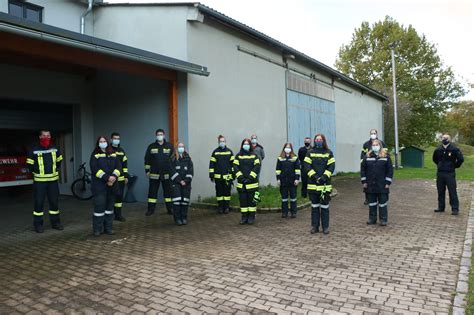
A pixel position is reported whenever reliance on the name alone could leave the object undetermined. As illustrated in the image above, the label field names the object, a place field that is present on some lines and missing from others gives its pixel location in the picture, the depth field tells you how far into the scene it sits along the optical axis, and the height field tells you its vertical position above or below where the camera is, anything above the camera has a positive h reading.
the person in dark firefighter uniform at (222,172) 9.86 -0.35
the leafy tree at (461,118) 37.00 +3.40
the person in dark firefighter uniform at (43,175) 7.79 -0.26
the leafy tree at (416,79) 36.66 +7.25
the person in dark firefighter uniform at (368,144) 10.22 +0.29
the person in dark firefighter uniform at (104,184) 7.39 -0.44
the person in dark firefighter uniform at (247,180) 8.54 -0.50
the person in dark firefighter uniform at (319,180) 7.45 -0.46
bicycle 12.58 -0.79
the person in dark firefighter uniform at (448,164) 9.31 -0.27
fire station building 10.71 +2.22
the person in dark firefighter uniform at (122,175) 8.84 -0.33
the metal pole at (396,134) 24.72 +1.31
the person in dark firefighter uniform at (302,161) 11.89 -0.16
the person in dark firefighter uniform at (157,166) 9.56 -0.16
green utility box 27.49 -0.21
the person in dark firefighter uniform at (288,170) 9.00 -0.31
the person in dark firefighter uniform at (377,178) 8.23 -0.50
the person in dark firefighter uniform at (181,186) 8.44 -0.59
